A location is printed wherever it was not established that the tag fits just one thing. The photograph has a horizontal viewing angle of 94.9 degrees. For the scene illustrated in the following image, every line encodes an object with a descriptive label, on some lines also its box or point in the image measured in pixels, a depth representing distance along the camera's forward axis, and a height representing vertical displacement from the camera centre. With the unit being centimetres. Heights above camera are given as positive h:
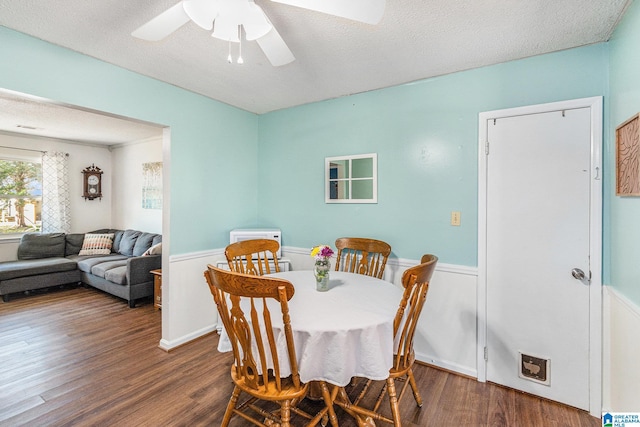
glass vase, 185 -39
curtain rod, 467 +102
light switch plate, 234 -5
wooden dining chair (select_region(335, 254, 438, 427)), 141 -65
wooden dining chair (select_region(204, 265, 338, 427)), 122 -60
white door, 192 -29
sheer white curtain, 507 +33
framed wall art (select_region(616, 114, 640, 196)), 141 +28
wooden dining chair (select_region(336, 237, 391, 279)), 251 -40
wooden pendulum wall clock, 551 +55
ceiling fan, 127 +91
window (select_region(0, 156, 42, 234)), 480 +28
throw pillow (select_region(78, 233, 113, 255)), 503 -57
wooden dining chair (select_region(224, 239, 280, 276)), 227 -33
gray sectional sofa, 386 -77
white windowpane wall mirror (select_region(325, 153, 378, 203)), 275 +32
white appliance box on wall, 306 -25
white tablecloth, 133 -60
